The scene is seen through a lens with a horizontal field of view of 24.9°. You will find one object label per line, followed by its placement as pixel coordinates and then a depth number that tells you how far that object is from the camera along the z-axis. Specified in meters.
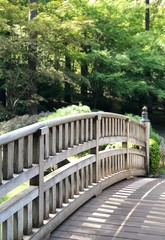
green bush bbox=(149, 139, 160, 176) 8.48
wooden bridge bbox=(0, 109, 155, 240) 2.42
